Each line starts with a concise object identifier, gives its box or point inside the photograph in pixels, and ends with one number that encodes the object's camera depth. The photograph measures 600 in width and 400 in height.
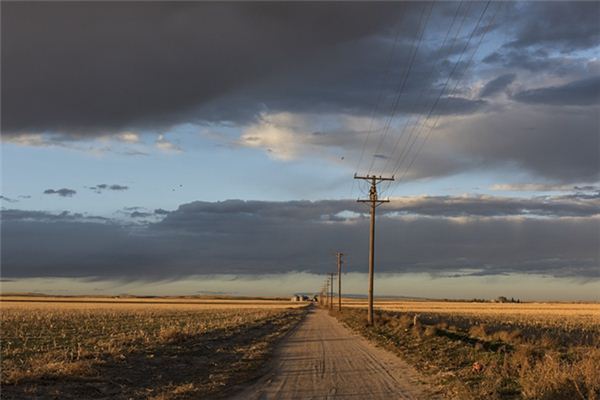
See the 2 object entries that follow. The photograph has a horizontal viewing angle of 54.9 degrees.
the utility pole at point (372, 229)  45.56
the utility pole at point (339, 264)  93.25
